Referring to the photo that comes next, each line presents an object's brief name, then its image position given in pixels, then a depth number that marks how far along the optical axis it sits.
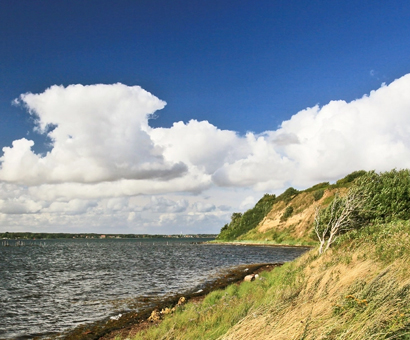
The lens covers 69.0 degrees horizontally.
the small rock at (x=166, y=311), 18.94
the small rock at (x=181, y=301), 21.86
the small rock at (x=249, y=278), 29.42
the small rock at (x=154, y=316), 18.03
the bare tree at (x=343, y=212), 28.17
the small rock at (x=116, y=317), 19.12
